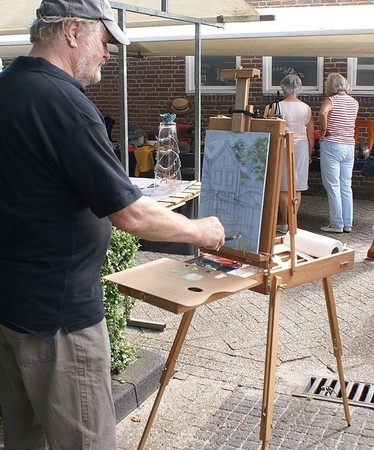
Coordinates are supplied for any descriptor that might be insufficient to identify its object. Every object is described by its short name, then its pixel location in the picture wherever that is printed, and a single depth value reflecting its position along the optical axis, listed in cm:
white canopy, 648
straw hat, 1198
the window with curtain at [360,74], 1130
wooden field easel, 266
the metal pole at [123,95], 433
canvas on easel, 286
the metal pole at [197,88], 590
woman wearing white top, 775
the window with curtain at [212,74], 1215
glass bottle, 507
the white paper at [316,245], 319
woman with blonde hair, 784
